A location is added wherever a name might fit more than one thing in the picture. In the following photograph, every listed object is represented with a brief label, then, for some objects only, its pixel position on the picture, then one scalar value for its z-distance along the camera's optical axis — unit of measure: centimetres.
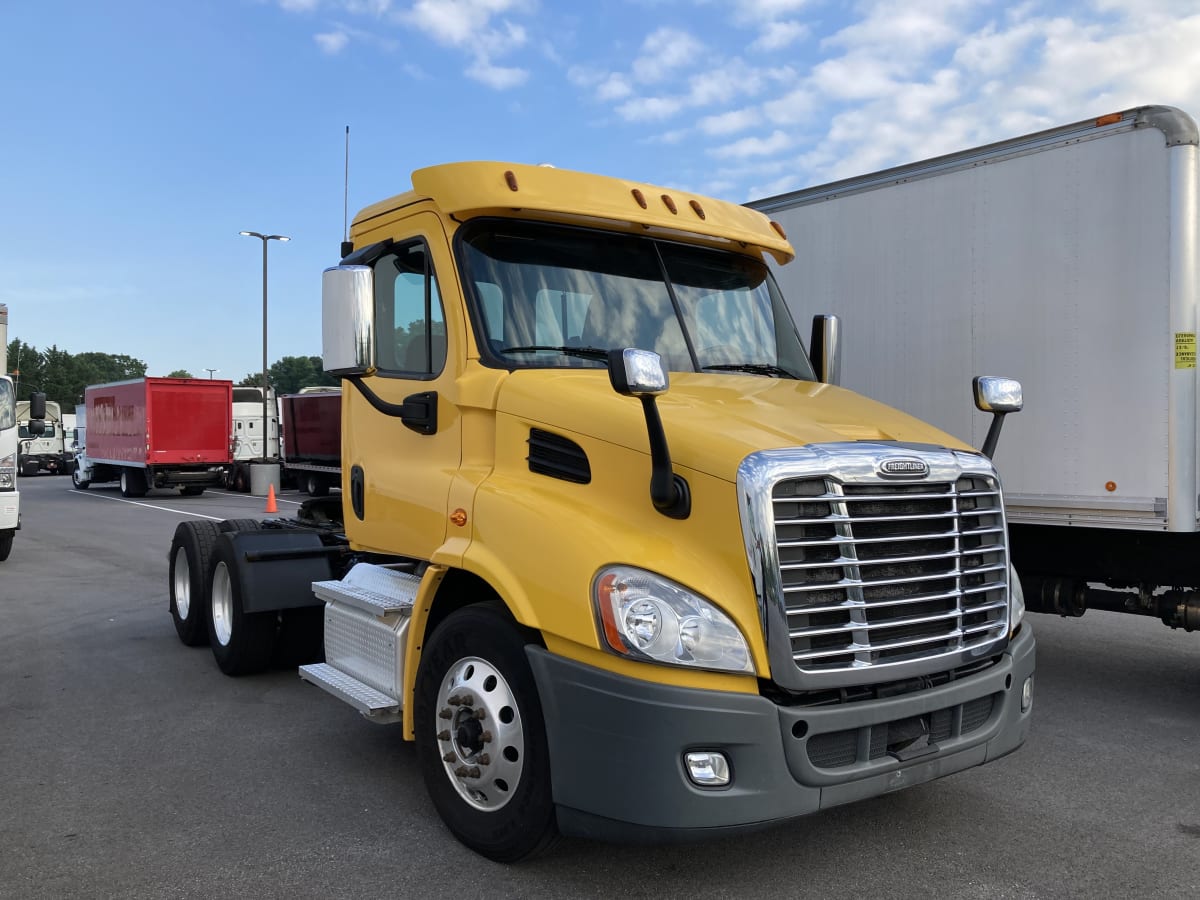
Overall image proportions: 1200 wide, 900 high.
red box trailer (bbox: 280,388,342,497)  1083
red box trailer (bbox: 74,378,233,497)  2680
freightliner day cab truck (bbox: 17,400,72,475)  4147
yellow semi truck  330
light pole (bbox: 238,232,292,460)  3797
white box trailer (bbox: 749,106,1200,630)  572
